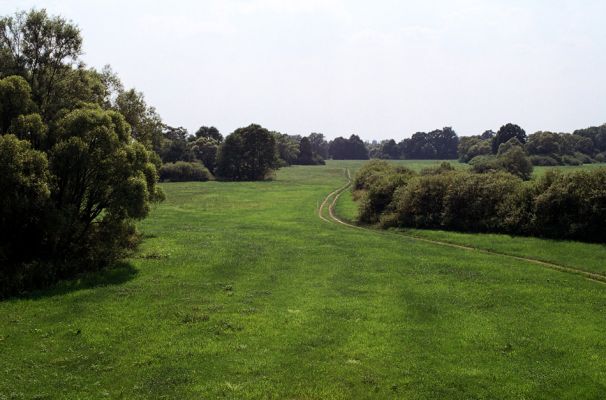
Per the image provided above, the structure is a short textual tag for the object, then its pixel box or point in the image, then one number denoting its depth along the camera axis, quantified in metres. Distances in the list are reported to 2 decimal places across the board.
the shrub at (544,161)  142.50
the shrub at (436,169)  96.41
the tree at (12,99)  32.78
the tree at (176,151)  146.50
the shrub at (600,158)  165.62
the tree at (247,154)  144.12
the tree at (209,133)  183.09
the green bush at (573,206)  43.12
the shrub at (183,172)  135.75
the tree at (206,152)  159.25
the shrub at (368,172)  96.25
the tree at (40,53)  37.41
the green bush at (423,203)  56.97
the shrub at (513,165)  103.25
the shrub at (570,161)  147.88
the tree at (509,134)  162.50
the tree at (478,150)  185.04
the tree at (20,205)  28.72
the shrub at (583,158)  153.57
